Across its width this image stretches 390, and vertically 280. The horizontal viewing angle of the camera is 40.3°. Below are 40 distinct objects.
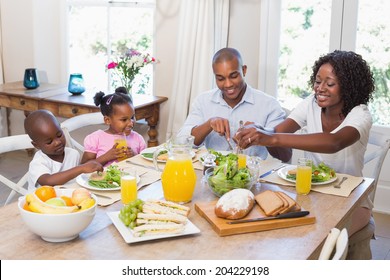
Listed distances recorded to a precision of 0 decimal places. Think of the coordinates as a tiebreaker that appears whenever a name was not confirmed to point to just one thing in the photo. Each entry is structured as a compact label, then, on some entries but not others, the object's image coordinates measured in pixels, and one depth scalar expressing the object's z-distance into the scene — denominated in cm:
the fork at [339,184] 187
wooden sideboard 352
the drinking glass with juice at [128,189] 164
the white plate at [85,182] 175
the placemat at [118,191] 169
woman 196
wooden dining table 133
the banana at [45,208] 134
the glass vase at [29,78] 389
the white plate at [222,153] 214
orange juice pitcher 165
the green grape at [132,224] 143
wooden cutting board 145
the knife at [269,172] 198
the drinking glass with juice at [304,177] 178
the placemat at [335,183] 182
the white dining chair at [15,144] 216
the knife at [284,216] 148
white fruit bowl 132
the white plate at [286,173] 187
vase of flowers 349
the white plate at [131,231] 138
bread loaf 151
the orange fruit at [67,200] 143
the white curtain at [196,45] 341
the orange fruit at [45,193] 143
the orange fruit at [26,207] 137
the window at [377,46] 317
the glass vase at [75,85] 374
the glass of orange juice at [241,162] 193
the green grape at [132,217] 144
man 239
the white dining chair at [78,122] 253
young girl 241
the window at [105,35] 399
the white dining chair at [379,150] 229
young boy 196
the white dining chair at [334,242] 119
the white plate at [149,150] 222
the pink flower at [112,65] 346
